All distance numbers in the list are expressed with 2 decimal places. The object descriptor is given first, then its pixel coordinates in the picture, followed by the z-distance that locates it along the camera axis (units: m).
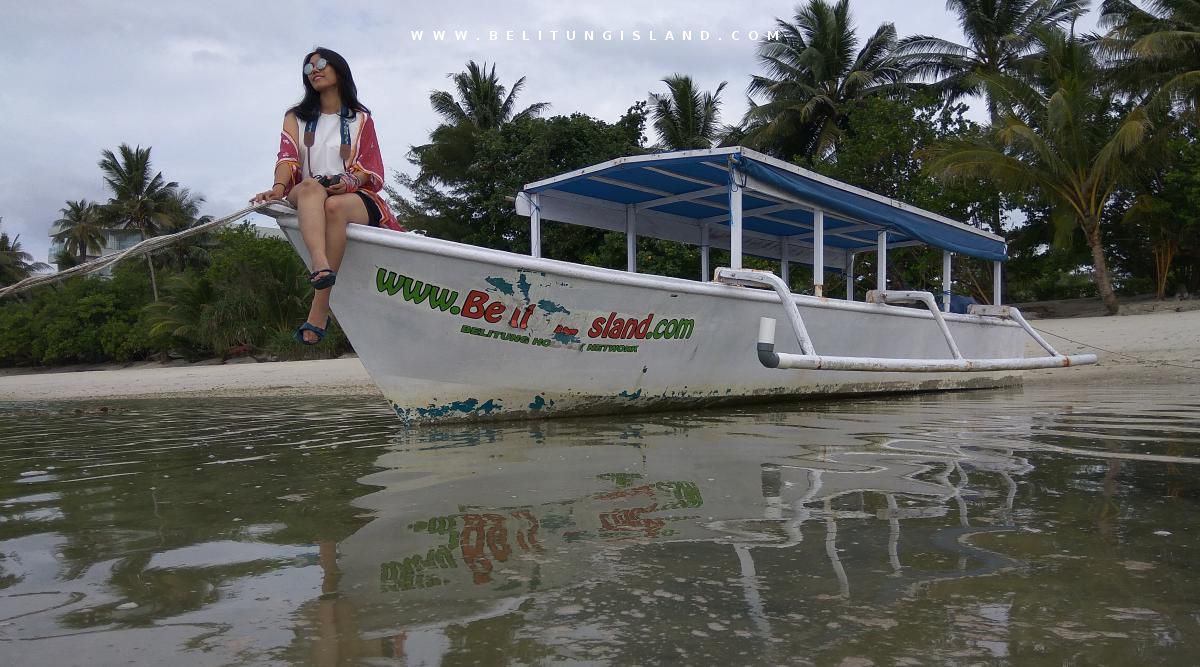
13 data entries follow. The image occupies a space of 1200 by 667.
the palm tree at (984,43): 22.98
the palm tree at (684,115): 25.19
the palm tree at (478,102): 28.42
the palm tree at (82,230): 38.19
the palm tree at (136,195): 35.66
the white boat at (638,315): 4.86
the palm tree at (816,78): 24.08
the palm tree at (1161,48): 16.17
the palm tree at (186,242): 36.22
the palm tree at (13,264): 39.69
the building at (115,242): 37.35
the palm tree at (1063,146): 15.95
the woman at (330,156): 4.50
